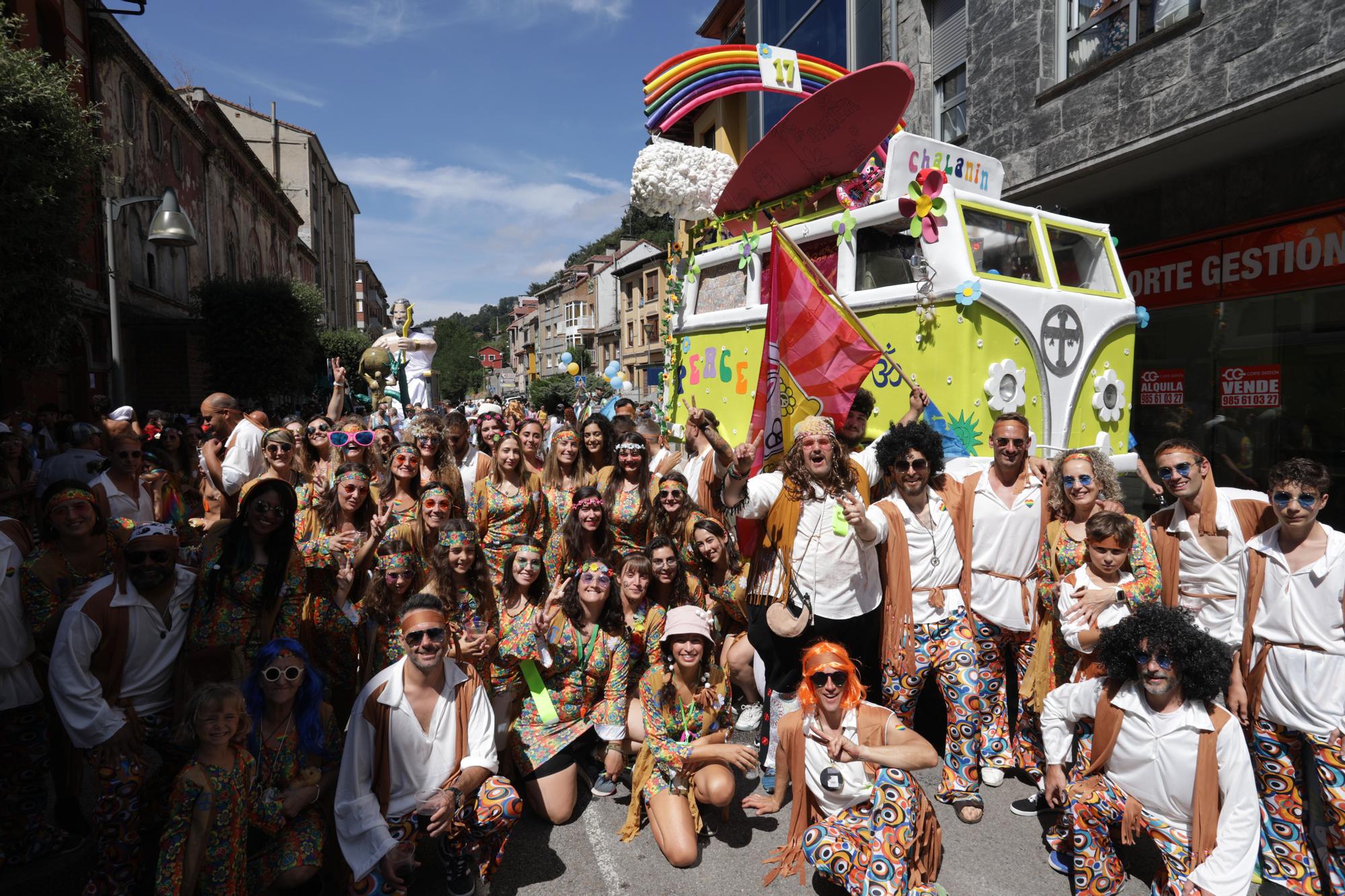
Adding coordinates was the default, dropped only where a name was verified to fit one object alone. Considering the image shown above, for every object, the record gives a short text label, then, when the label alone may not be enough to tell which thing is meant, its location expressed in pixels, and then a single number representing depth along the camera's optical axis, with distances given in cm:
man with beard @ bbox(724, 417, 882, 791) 392
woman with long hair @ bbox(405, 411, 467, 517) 545
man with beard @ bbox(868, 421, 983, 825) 389
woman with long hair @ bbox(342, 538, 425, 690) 401
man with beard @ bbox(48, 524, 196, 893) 292
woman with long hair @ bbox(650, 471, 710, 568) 490
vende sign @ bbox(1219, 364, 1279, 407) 809
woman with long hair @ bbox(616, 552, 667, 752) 404
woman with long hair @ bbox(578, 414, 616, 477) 573
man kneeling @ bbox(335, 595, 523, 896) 304
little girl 272
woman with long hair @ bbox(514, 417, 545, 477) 578
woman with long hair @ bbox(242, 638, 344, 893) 299
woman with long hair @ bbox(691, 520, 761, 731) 462
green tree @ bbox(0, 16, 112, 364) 720
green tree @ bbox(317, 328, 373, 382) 2733
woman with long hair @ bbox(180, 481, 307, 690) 339
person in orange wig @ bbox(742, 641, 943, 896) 304
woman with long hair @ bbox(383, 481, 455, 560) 455
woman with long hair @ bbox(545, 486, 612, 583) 474
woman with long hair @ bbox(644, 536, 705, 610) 426
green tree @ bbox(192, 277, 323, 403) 1795
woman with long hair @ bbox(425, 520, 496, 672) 406
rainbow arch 884
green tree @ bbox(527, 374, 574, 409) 3311
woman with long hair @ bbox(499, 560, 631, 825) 396
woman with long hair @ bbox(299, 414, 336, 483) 630
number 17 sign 862
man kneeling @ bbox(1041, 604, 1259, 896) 287
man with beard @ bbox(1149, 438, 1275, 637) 361
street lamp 912
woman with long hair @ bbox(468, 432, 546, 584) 516
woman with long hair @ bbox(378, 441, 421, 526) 504
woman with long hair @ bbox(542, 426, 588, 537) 541
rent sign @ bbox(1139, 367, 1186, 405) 912
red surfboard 534
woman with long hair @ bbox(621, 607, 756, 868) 352
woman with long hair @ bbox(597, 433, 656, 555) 503
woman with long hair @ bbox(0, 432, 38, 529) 609
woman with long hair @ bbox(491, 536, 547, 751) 404
